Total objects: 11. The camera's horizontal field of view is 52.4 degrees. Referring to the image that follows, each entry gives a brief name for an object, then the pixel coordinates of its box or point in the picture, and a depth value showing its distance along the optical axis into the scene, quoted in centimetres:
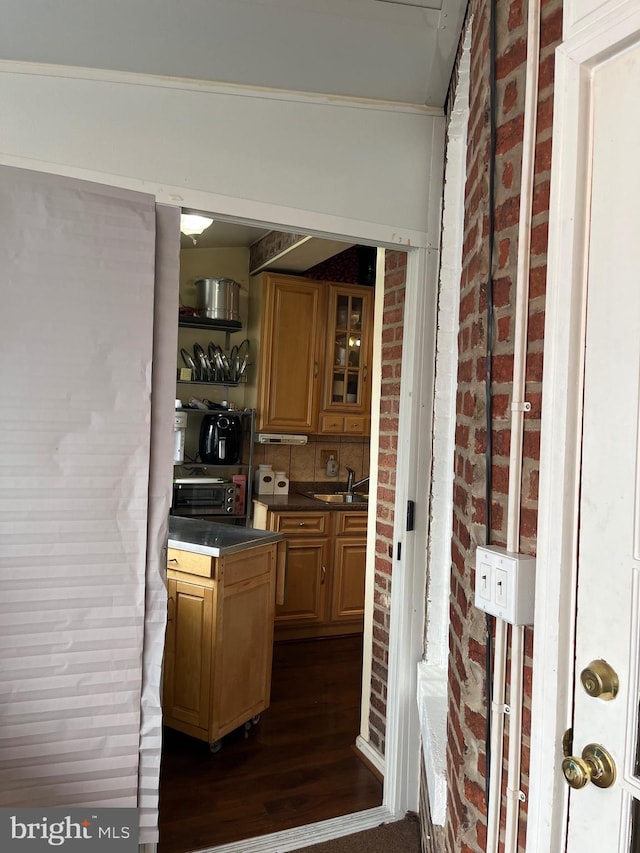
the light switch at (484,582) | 131
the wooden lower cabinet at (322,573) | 452
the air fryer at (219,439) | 467
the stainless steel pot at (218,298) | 466
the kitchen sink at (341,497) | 518
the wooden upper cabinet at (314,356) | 473
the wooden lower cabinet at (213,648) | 284
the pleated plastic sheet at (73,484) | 183
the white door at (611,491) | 105
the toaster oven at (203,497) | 441
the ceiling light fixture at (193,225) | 340
